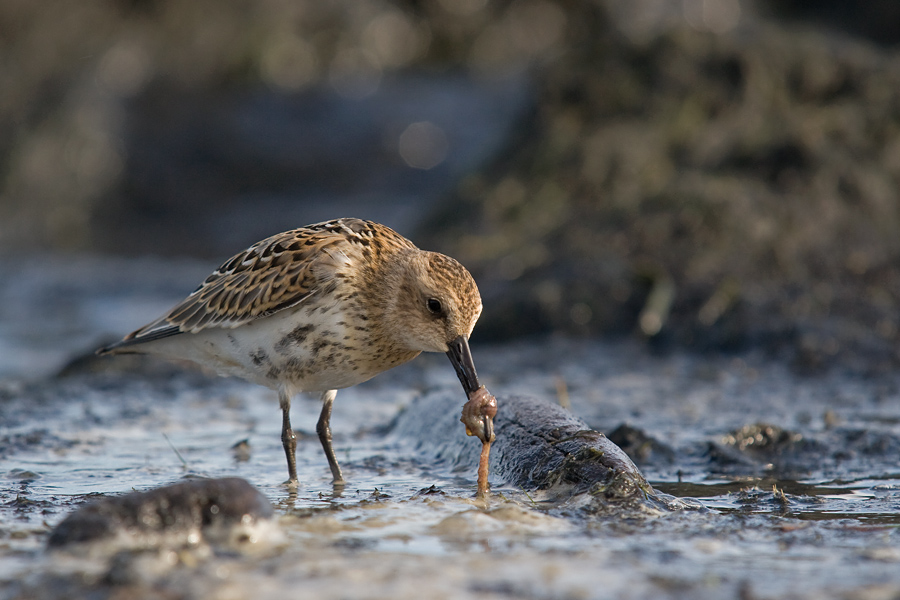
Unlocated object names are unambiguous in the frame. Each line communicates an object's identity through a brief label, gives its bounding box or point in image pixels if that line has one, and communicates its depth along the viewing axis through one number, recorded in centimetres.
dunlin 1071
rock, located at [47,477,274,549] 746
